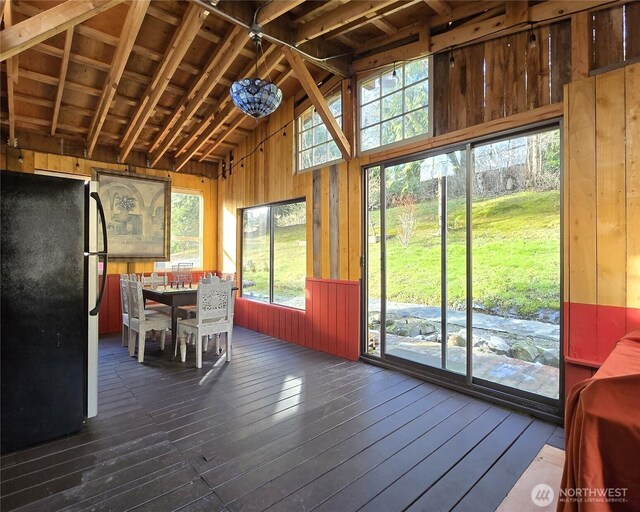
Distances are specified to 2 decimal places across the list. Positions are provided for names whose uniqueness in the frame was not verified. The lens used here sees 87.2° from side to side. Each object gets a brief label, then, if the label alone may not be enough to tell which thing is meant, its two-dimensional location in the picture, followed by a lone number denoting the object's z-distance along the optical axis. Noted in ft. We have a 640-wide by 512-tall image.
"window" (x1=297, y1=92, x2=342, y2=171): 14.49
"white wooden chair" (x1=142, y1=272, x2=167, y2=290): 17.14
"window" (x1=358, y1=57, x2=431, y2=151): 11.25
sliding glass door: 9.02
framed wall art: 18.03
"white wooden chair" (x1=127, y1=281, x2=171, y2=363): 12.98
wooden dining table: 13.26
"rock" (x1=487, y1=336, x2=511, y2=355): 9.74
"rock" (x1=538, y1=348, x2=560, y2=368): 8.79
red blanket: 2.88
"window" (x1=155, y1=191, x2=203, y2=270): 20.65
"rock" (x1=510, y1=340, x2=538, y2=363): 9.27
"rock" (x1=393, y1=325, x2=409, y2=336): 12.14
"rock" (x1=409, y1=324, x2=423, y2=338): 11.73
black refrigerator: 7.02
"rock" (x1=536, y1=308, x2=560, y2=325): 8.76
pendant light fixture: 9.91
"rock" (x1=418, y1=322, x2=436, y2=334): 11.25
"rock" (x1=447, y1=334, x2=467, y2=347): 10.43
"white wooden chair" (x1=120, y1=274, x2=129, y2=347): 14.60
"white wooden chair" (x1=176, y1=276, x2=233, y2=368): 12.45
